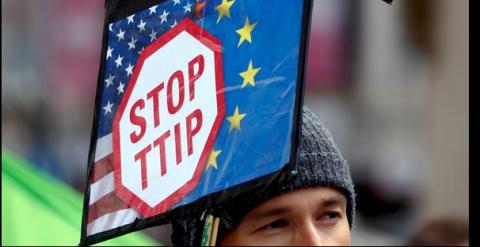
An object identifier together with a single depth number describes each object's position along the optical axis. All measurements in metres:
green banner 9.81
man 6.38
